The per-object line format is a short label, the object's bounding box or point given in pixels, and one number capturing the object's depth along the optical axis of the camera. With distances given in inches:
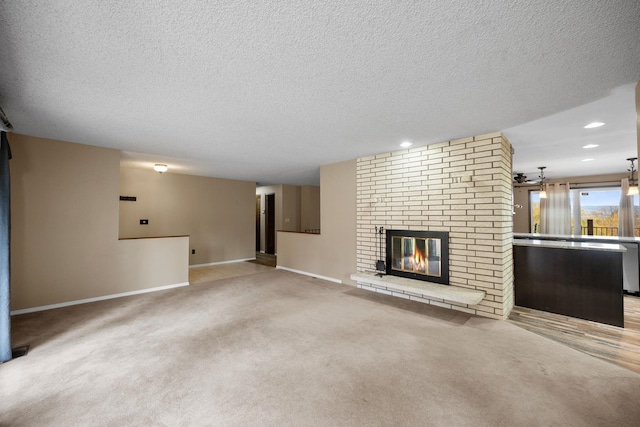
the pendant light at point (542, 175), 238.1
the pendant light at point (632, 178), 194.0
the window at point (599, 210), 273.3
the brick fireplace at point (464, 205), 136.3
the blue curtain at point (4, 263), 94.7
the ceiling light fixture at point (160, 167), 216.8
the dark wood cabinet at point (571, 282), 128.6
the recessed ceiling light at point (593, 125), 124.0
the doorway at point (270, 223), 375.9
